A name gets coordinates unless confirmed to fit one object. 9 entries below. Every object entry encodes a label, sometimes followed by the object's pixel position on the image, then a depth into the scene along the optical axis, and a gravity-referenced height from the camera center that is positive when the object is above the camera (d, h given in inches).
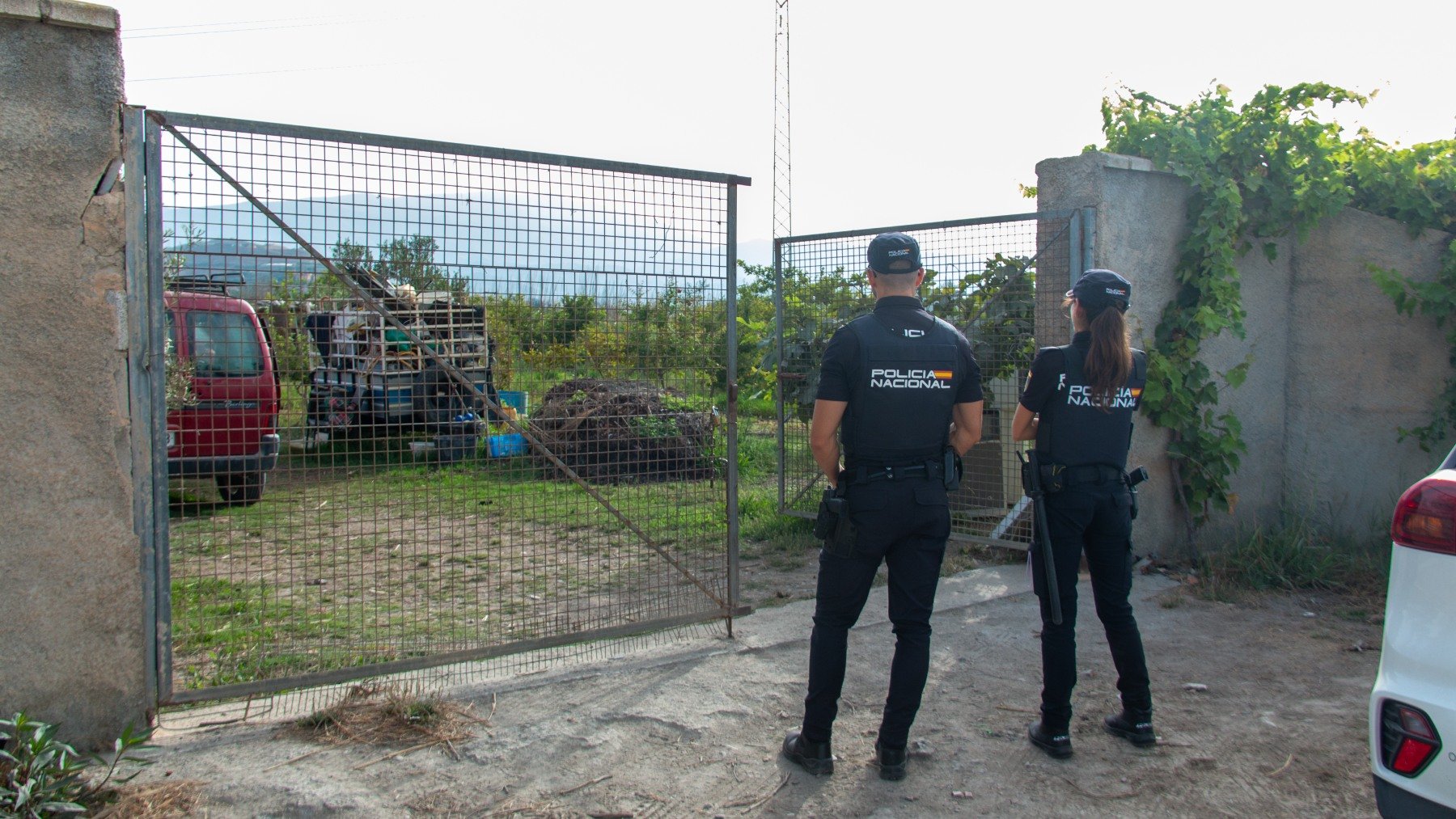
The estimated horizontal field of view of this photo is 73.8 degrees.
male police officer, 130.3 -13.3
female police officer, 139.5 -14.7
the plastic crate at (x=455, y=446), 155.9 -11.7
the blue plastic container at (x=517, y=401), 164.6 -4.4
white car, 88.4 -26.9
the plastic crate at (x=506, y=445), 172.2 -12.6
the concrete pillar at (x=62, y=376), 124.5 -0.6
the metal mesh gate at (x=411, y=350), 140.4 +4.1
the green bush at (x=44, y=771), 109.8 -47.8
